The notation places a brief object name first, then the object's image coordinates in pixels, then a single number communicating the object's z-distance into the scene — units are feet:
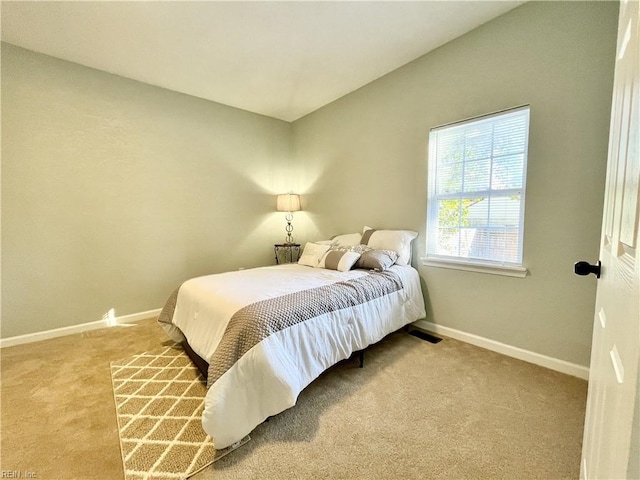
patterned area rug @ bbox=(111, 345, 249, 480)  4.03
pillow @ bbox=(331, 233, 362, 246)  10.23
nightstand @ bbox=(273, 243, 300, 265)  13.91
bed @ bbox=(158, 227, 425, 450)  4.40
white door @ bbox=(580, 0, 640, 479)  1.36
